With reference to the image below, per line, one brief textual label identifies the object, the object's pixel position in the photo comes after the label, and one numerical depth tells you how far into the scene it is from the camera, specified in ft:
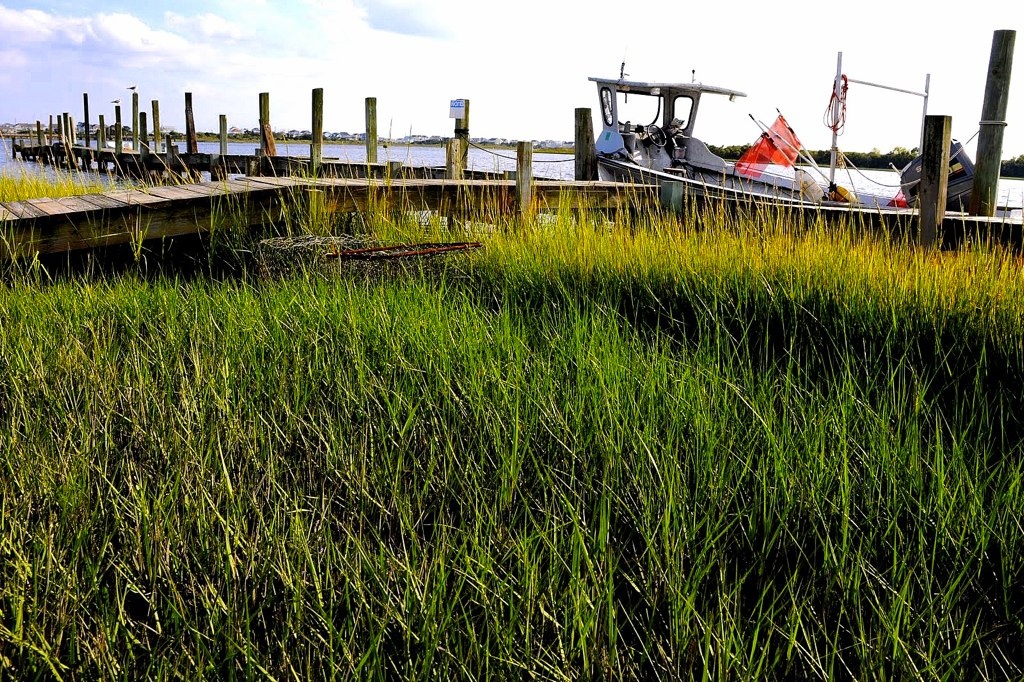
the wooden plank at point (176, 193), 18.08
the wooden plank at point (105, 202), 17.01
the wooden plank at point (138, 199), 17.34
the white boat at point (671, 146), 40.50
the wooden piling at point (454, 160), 28.70
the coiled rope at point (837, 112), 40.47
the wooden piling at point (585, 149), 28.49
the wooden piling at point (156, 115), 79.36
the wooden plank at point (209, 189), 18.38
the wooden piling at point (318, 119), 47.51
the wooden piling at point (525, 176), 21.68
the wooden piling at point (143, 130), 94.89
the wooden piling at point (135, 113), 93.04
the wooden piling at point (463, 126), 35.33
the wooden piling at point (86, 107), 131.75
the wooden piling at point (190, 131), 74.84
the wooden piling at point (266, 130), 54.39
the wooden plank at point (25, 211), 15.98
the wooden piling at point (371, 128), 45.24
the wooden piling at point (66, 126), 109.13
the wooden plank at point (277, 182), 19.22
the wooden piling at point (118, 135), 96.84
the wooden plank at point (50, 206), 16.47
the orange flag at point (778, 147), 37.86
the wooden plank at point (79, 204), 16.71
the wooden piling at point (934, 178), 17.49
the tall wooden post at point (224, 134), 77.56
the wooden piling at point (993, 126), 20.01
